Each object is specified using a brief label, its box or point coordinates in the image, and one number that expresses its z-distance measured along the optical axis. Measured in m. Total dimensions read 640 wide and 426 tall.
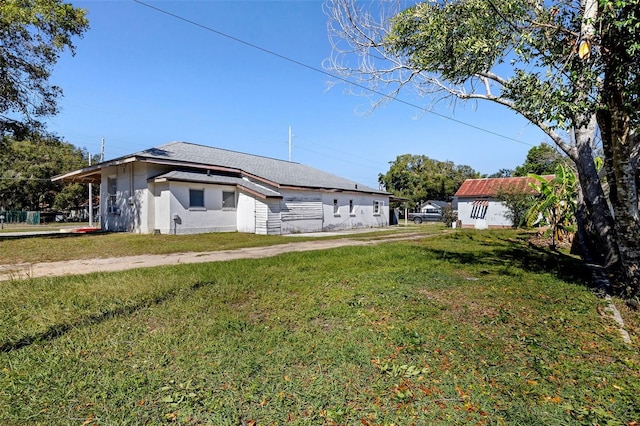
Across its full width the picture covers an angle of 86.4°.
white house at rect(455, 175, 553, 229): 28.47
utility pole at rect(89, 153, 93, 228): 29.00
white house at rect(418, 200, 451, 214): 49.79
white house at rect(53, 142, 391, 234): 17.20
